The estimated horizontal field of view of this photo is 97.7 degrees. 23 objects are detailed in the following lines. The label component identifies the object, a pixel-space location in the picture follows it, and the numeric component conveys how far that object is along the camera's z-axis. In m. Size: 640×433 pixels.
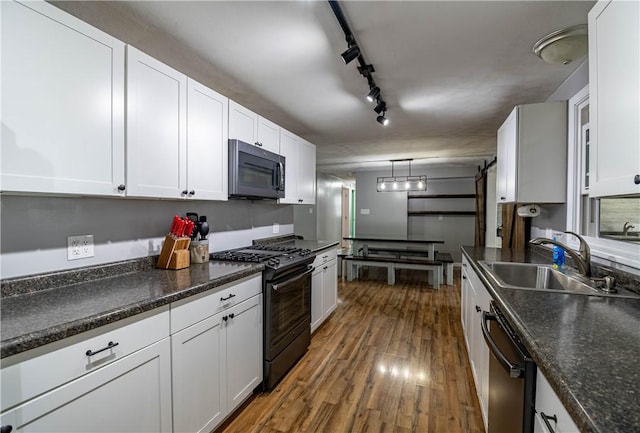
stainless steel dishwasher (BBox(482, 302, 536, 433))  0.94
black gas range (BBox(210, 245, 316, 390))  2.02
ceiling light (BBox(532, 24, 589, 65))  1.59
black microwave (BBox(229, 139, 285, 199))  2.21
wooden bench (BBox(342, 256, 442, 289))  4.81
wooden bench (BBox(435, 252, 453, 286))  5.05
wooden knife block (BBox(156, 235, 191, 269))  1.83
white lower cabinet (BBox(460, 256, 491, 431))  1.65
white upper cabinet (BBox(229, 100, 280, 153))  2.26
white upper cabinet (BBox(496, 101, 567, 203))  2.20
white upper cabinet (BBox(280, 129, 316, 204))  3.03
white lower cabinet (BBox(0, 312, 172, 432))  0.88
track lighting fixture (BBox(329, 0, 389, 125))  1.44
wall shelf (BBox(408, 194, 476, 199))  6.73
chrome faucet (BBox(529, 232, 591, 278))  1.62
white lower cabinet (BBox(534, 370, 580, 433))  0.69
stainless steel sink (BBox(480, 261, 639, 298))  1.60
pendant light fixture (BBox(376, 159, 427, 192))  5.35
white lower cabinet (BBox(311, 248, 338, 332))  2.90
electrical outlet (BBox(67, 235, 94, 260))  1.49
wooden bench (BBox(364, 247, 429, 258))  5.85
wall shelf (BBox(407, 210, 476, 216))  6.78
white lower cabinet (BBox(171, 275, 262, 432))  1.38
